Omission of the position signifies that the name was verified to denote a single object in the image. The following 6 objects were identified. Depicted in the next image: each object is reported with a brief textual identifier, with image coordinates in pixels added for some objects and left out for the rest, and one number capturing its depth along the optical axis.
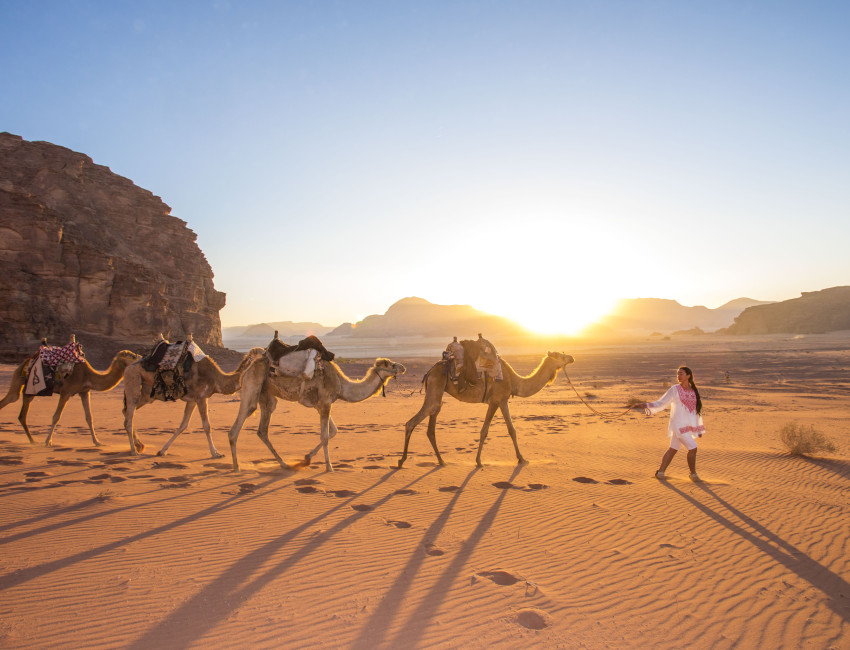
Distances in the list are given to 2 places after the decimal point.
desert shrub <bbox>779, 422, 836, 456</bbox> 11.07
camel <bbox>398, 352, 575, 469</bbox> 9.84
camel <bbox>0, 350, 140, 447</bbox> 11.30
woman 8.54
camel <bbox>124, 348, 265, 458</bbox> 9.92
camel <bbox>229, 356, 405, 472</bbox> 9.12
